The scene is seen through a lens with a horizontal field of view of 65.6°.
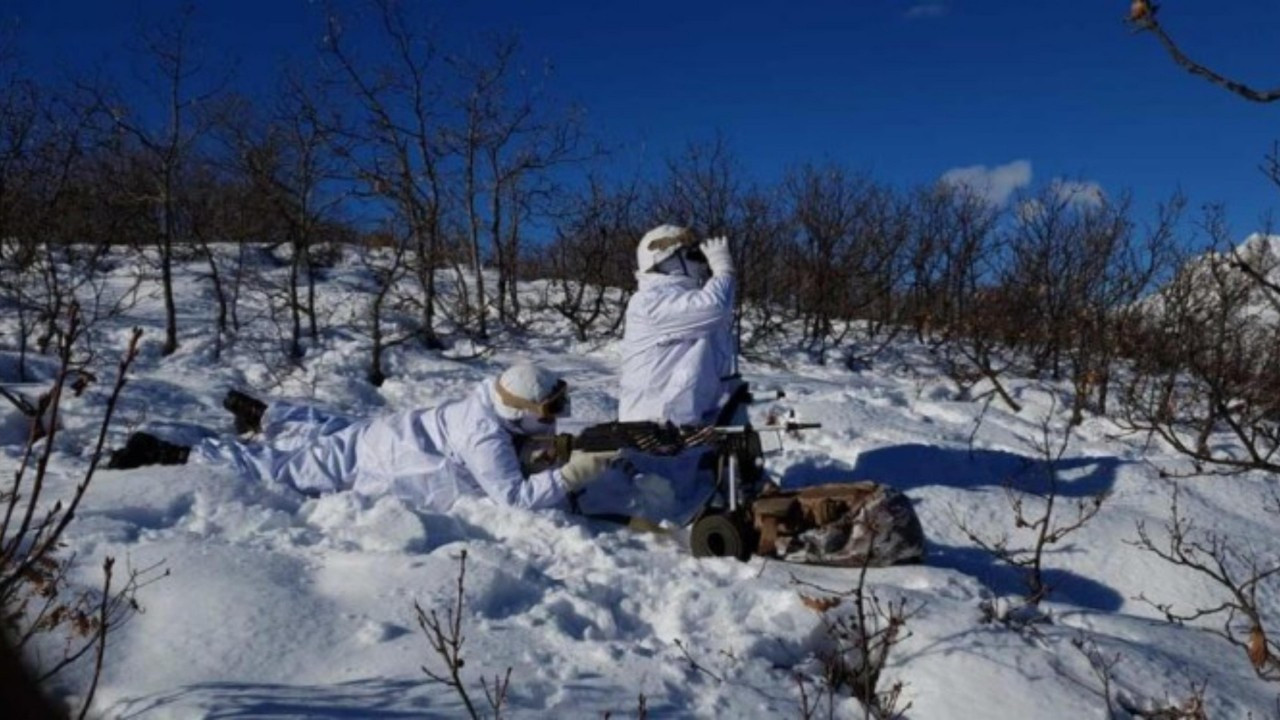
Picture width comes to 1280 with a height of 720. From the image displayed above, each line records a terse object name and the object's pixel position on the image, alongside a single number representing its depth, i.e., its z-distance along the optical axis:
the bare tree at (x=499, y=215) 11.14
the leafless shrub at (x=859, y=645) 3.05
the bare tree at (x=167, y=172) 8.80
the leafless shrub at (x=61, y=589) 1.35
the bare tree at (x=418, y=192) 10.34
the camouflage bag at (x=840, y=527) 4.58
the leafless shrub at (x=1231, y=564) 4.70
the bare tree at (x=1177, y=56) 1.20
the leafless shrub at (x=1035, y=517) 4.52
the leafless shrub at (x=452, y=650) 2.83
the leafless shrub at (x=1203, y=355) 7.49
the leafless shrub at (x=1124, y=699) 3.19
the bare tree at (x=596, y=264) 11.96
